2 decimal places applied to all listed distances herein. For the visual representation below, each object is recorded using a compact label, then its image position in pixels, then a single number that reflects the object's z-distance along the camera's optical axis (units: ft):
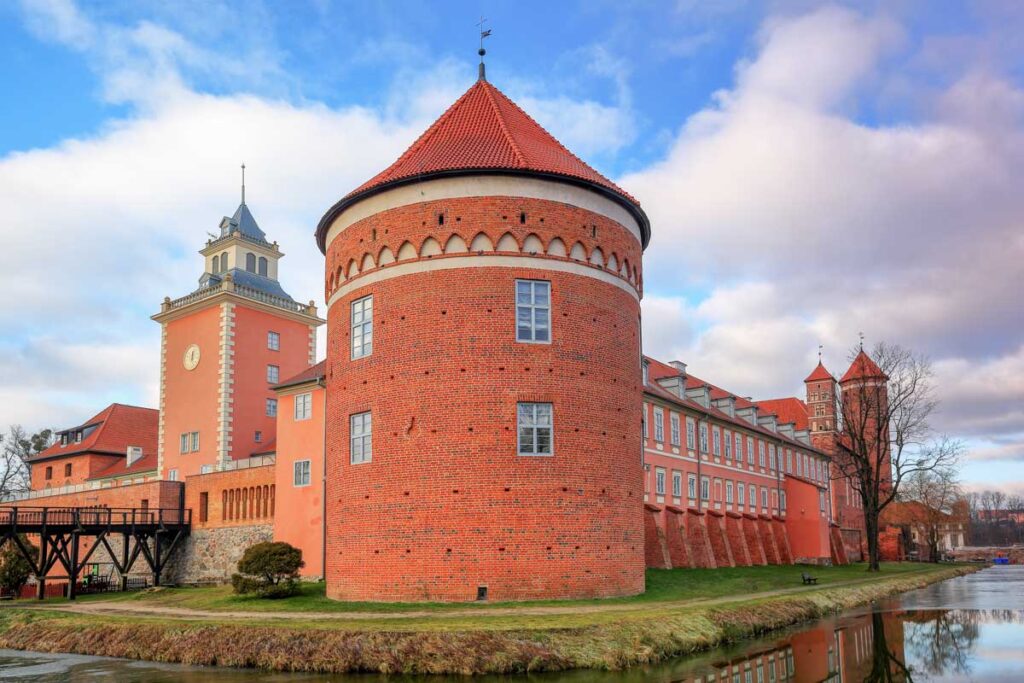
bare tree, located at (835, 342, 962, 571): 152.56
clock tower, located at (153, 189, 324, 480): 139.23
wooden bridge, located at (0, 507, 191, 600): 98.58
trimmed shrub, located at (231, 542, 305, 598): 81.46
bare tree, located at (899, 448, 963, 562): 212.43
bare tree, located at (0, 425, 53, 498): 228.82
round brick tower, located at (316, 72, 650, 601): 68.18
